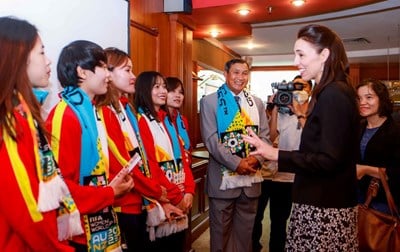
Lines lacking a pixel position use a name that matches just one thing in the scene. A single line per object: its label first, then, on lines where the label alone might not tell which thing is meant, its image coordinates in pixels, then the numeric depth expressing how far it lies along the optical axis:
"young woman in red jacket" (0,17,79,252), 0.93
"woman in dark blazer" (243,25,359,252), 1.31
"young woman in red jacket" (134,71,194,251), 2.00
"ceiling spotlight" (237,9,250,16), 3.28
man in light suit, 2.55
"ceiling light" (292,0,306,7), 3.05
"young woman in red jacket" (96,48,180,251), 1.71
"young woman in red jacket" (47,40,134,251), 1.30
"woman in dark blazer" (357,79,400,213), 2.05
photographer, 2.77
